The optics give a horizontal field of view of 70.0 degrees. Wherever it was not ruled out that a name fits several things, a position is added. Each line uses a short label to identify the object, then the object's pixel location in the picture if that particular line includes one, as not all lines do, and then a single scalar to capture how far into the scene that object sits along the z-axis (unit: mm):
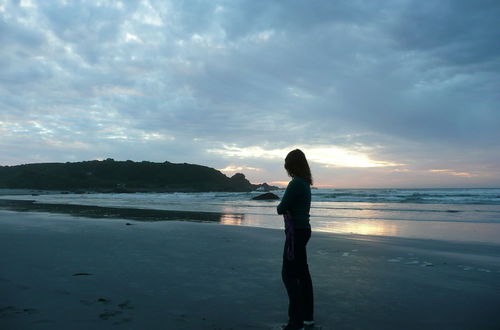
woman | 3701
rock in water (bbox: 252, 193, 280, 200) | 38750
